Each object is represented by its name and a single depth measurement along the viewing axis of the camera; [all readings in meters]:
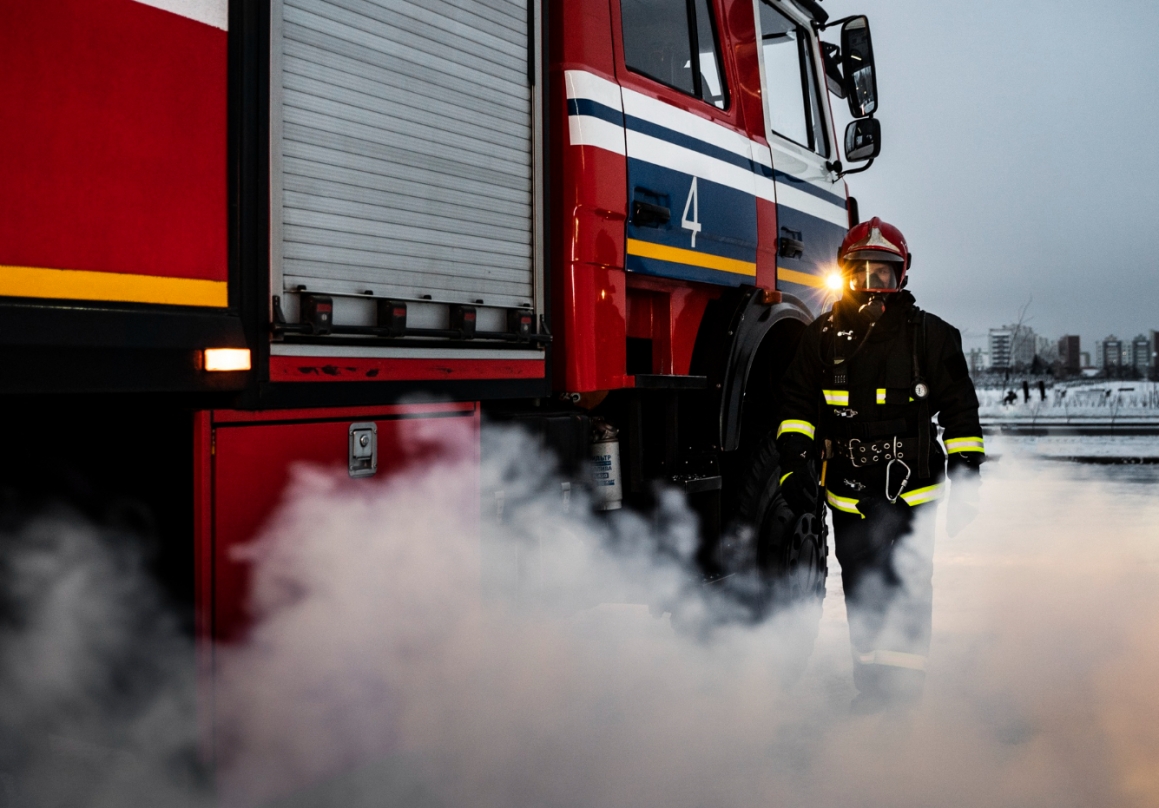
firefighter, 3.84
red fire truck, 2.11
